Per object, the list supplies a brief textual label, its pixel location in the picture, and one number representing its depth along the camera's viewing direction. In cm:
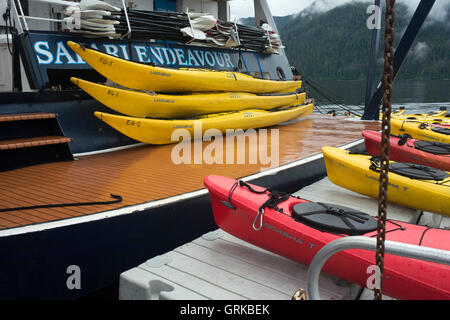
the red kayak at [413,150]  514
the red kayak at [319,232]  228
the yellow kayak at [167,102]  522
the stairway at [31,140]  436
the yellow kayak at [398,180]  390
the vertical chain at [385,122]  130
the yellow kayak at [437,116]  938
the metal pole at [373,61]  906
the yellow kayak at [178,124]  526
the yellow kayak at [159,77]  520
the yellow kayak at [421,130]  677
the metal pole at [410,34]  762
